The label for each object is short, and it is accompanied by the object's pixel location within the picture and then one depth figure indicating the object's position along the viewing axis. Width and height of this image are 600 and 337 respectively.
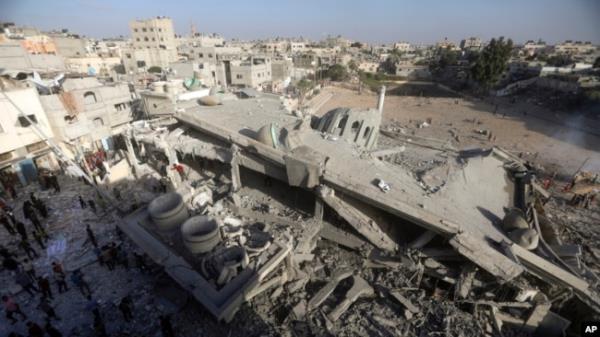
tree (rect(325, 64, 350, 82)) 63.97
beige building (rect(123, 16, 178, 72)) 67.38
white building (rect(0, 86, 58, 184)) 14.88
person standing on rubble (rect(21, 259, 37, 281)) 9.57
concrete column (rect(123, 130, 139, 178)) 15.97
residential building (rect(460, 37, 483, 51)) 143.64
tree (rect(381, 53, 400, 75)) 79.32
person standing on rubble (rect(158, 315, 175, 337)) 7.75
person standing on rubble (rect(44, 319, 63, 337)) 7.62
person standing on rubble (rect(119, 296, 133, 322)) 8.27
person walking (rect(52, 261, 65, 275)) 9.09
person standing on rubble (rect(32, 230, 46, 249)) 11.01
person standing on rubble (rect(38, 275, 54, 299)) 8.83
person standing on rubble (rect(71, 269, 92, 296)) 9.04
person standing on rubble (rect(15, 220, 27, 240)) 11.06
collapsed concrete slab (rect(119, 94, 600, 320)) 8.84
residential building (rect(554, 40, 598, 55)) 87.30
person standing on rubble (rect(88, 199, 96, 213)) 13.14
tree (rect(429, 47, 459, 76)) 70.50
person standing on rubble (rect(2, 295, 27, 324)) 8.08
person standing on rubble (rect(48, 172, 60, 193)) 14.52
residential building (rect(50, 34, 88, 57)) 43.96
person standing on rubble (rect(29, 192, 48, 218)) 12.47
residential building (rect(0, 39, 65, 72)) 21.14
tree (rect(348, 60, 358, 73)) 75.19
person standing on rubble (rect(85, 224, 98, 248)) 10.88
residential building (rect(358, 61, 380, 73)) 80.06
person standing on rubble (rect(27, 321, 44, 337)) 7.37
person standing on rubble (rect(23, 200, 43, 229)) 11.45
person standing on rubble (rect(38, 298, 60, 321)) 8.30
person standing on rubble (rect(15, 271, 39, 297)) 8.85
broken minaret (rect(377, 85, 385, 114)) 21.97
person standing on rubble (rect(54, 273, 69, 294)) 9.23
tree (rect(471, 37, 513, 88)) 46.44
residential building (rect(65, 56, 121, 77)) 42.03
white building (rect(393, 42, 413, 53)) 144.10
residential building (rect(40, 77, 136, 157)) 17.56
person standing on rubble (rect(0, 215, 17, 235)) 11.27
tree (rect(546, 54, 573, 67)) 58.84
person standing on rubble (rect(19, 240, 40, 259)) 10.28
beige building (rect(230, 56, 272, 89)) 40.62
